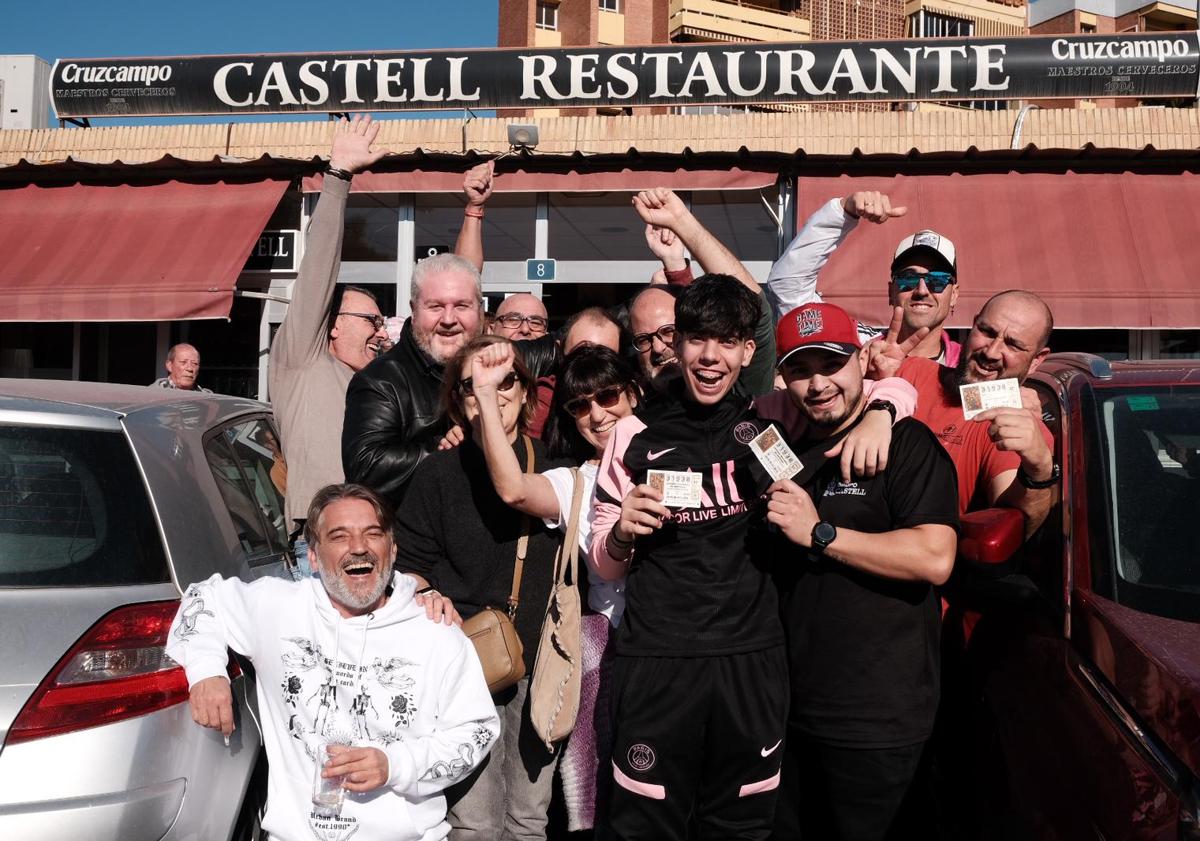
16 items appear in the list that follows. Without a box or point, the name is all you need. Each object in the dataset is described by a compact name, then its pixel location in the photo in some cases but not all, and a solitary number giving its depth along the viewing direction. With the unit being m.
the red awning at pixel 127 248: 9.34
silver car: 2.31
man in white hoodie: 2.66
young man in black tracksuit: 2.66
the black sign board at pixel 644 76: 10.20
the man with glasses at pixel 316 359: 3.92
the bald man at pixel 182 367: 8.76
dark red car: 2.07
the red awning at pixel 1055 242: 8.44
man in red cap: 2.51
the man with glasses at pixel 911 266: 3.60
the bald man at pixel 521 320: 4.52
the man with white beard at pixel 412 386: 3.29
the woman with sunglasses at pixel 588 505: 3.01
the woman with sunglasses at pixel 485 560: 3.02
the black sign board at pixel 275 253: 10.54
